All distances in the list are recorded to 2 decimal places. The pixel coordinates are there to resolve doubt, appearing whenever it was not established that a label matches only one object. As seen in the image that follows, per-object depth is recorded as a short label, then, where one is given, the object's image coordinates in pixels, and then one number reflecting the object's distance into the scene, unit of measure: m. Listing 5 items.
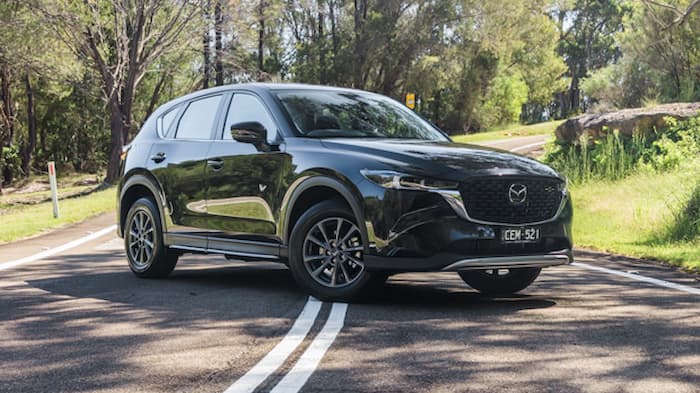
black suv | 6.97
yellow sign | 30.11
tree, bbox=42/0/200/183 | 31.59
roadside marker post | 20.79
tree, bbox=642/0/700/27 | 16.00
